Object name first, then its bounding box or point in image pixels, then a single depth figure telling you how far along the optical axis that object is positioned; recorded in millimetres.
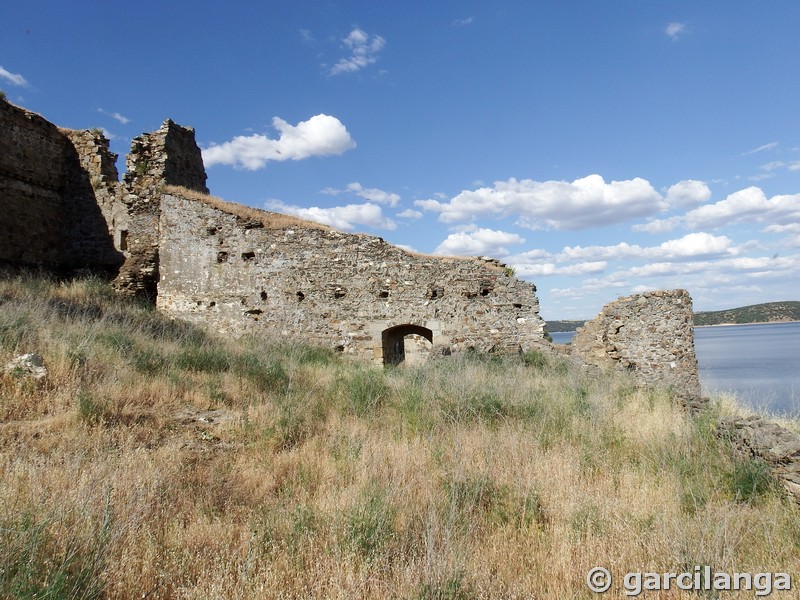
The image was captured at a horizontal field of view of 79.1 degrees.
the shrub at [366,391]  6156
